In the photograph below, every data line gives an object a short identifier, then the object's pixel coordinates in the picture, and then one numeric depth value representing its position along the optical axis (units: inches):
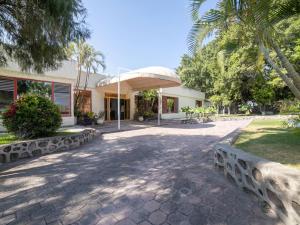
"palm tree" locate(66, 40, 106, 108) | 547.5
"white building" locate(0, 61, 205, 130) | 398.3
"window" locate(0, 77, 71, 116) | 388.8
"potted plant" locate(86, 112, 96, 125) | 533.1
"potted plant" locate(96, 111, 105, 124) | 557.5
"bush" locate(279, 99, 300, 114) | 219.3
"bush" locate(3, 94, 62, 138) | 254.5
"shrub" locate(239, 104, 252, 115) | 1043.9
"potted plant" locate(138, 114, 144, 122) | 710.5
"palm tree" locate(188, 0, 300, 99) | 172.9
